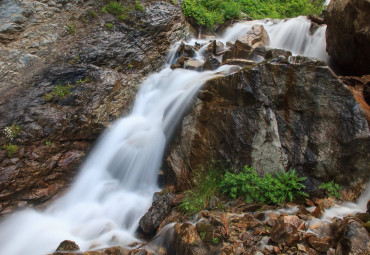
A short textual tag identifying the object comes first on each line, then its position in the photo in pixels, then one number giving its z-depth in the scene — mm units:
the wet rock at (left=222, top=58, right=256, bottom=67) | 7444
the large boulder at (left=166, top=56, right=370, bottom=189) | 4340
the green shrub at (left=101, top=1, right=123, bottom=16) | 9641
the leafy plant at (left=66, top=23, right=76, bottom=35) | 8438
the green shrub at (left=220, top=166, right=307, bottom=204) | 4121
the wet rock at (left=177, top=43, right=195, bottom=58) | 9602
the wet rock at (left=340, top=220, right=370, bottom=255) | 2684
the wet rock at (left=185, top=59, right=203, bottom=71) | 8528
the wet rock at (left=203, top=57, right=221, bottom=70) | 8047
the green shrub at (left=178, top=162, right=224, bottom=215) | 4324
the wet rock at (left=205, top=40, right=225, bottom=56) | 9641
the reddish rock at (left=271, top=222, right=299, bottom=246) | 3059
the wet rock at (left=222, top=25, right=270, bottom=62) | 8453
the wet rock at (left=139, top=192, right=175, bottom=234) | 4371
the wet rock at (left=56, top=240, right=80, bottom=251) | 3975
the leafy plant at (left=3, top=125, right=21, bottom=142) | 5590
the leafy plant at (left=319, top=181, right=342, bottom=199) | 4160
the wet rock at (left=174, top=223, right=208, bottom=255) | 3311
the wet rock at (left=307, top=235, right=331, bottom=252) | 2924
